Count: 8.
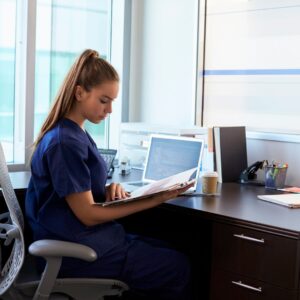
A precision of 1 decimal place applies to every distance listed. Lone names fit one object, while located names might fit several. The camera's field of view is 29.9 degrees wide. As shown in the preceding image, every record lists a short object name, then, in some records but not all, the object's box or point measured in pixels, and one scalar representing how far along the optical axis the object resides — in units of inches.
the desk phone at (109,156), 110.2
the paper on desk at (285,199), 84.7
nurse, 71.8
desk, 72.4
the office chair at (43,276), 66.8
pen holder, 100.6
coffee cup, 91.5
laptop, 94.8
